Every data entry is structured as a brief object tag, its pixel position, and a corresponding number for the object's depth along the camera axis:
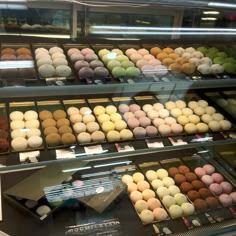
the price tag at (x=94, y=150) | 1.39
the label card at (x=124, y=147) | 1.43
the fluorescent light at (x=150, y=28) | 1.65
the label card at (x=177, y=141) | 1.51
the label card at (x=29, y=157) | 1.27
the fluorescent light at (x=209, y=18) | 1.60
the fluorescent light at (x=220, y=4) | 1.32
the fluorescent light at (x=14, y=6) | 1.28
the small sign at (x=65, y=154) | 1.33
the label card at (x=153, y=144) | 1.48
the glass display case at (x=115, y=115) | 1.34
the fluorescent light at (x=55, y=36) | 1.55
